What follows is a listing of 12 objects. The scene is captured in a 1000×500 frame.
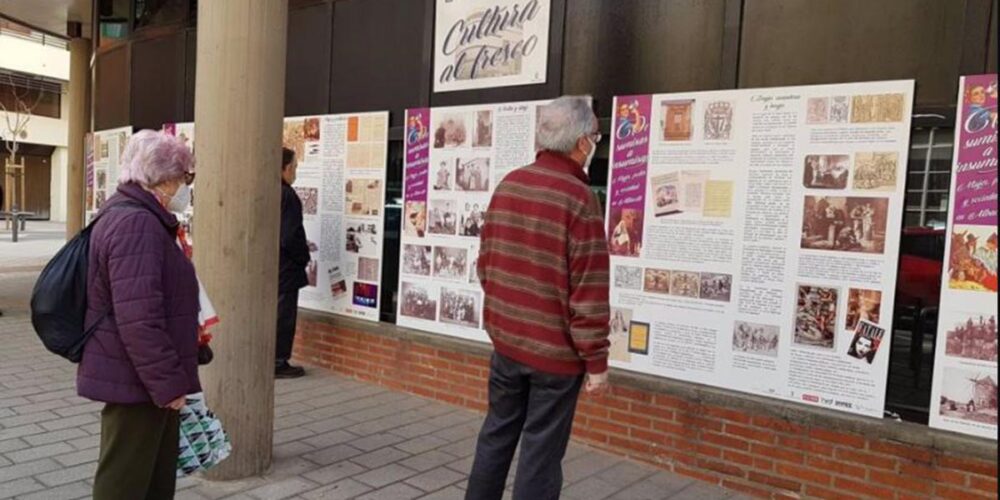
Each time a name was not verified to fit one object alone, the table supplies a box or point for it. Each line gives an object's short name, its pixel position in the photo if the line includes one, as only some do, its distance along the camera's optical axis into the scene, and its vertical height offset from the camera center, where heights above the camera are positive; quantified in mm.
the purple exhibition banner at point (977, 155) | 3432 +356
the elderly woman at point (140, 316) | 2586 -449
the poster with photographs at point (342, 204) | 6043 -50
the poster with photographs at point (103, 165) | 8984 +239
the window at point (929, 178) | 3584 +251
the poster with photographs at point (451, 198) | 5176 +41
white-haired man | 2867 -335
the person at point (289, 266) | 6043 -573
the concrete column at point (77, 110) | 13062 +1276
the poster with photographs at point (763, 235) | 3748 -75
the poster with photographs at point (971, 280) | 3438 -215
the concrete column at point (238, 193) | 3900 -3
